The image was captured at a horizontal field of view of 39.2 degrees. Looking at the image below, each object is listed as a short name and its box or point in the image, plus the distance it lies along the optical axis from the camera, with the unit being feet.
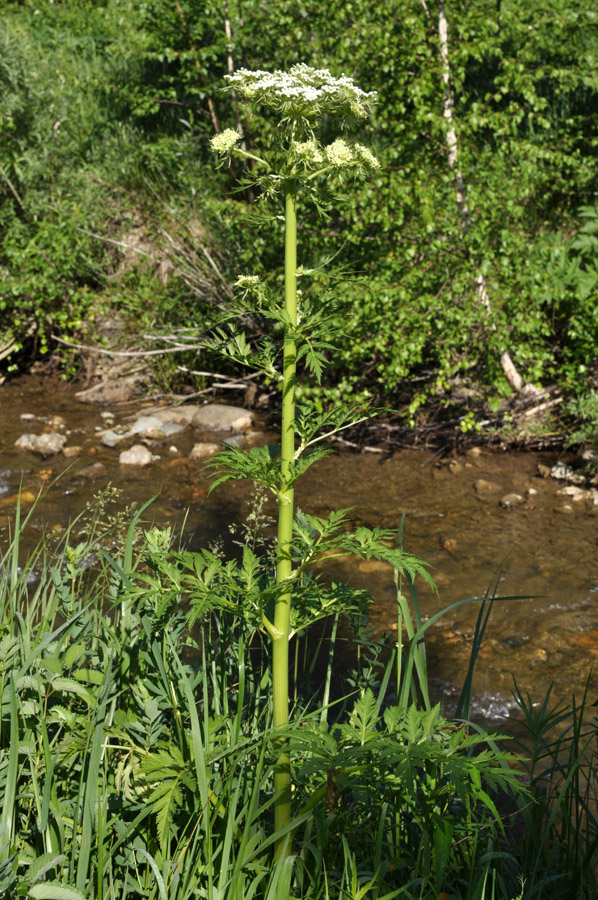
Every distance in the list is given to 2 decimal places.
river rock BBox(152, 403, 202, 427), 27.55
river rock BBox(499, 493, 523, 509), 20.62
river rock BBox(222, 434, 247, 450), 25.19
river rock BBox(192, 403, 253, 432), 26.66
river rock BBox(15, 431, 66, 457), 24.84
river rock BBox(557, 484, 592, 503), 20.74
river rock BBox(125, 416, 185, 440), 26.37
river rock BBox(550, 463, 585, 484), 21.57
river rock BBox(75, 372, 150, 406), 29.91
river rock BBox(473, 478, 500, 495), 21.50
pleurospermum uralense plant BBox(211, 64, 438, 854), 5.89
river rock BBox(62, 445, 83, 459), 24.66
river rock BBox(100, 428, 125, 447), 25.54
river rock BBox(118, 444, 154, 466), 24.07
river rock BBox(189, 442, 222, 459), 24.43
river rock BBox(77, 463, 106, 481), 23.13
